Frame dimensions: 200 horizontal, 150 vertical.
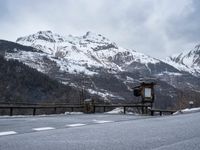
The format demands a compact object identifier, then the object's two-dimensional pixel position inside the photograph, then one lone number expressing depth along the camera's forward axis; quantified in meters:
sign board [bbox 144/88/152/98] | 12.70
